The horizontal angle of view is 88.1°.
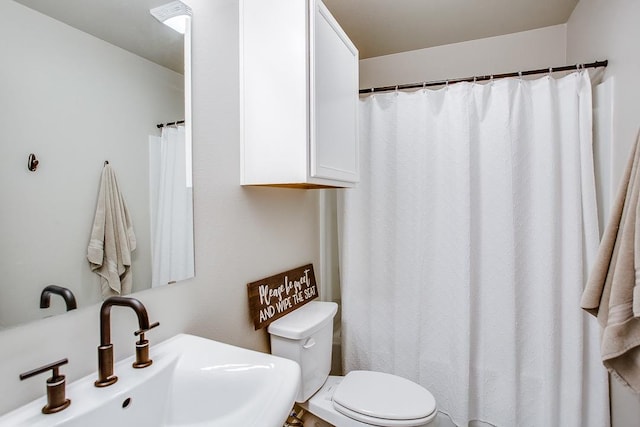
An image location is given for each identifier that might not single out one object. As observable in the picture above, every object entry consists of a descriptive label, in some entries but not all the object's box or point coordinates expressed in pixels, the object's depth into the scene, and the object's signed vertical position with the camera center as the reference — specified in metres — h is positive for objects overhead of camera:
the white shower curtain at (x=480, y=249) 1.65 -0.22
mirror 0.72 +0.18
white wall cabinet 1.23 +0.46
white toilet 1.42 -0.86
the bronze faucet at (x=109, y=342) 0.78 -0.32
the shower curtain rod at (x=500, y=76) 1.57 +0.70
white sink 0.72 -0.44
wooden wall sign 1.40 -0.40
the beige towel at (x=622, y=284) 1.05 -0.25
